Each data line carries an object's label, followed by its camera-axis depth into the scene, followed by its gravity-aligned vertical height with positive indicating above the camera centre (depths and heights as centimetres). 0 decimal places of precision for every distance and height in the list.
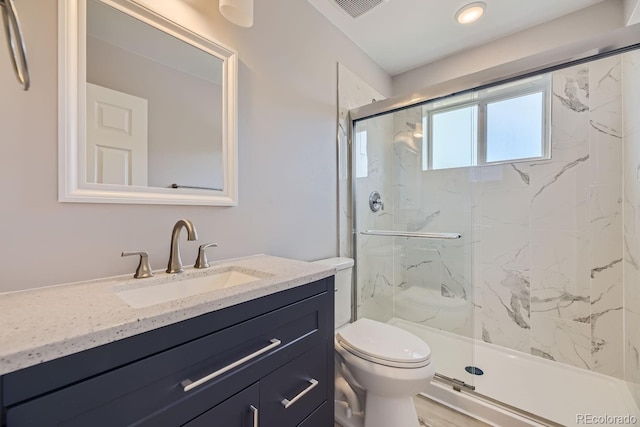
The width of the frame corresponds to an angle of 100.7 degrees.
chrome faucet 99 -15
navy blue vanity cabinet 46 -37
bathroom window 192 +67
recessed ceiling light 167 +131
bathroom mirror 85 +39
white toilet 118 -74
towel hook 55 +37
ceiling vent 163 +130
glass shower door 207 -17
